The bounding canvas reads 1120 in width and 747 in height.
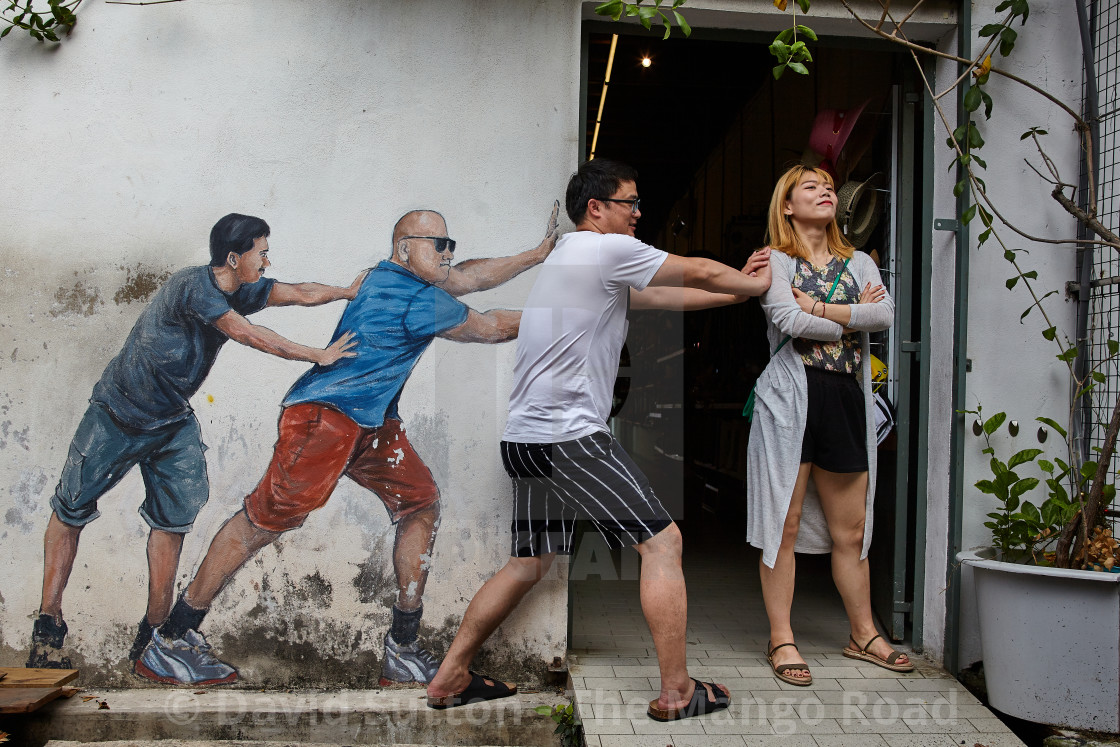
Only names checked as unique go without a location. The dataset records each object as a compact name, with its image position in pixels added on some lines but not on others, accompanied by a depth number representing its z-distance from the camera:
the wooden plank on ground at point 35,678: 3.17
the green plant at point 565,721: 3.12
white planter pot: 2.88
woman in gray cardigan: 3.35
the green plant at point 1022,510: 3.23
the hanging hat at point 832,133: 4.11
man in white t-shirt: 2.92
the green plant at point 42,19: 3.29
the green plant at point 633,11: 2.75
